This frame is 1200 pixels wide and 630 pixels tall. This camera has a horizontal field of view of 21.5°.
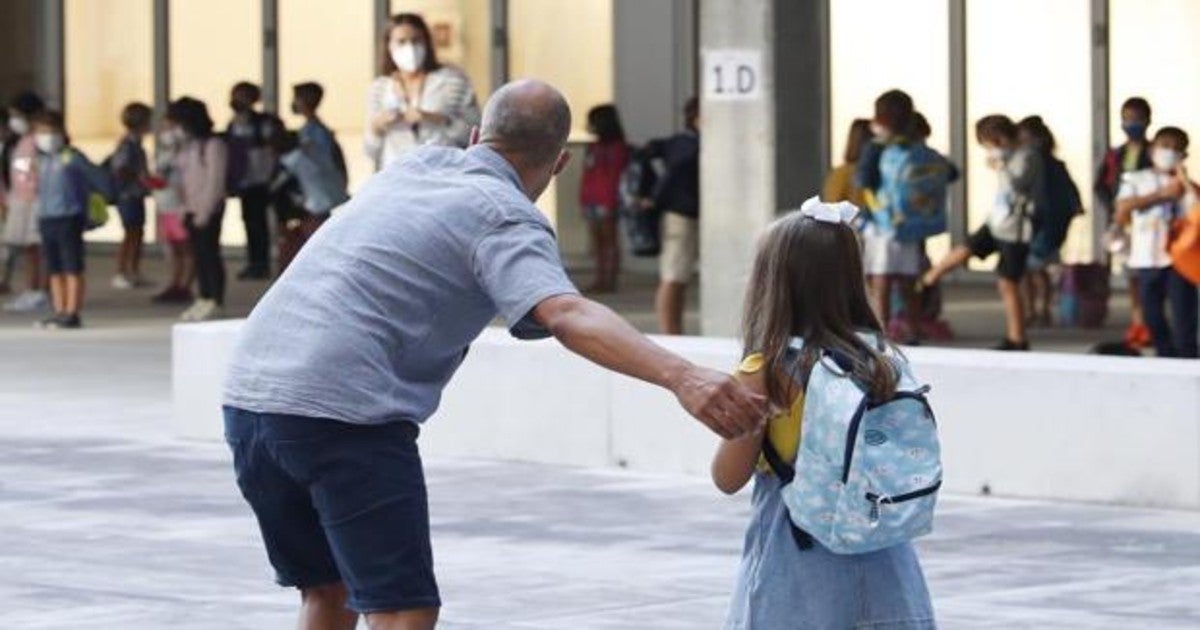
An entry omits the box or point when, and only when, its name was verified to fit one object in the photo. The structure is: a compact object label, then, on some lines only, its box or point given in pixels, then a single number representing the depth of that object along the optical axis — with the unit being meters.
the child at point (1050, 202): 19.03
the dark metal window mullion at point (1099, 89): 24.98
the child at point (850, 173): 19.67
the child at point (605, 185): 24.83
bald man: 6.01
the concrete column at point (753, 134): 16.02
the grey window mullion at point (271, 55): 31.20
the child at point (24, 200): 21.89
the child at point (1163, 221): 17.84
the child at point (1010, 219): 18.91
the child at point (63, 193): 21.34
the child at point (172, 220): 23.34
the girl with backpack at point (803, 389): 5.71
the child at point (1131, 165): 18.16
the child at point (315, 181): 21.77
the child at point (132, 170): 25.23
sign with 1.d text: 16.05
